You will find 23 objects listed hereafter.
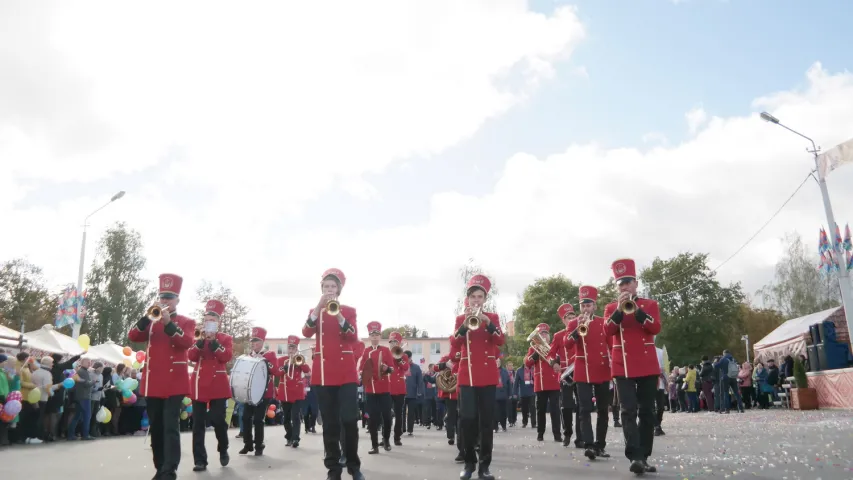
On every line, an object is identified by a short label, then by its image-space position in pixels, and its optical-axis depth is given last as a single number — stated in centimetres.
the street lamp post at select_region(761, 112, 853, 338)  2370
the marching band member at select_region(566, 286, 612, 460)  1038
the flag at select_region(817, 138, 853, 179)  2502
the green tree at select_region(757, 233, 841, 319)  6362
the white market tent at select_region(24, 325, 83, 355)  2245
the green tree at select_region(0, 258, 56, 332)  5169
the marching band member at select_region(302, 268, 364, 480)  830
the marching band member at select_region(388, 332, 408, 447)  1433
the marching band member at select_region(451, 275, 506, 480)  859
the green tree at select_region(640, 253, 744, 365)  6650
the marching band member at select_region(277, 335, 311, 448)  1541
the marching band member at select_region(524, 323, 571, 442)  1372
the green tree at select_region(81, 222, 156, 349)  5547
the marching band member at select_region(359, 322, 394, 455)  1290
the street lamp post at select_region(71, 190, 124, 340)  2942
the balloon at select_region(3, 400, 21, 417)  1573
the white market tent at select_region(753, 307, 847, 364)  3191
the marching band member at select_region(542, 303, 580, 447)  1223
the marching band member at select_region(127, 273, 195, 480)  811
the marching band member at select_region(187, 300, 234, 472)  1066
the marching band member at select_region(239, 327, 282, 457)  1277
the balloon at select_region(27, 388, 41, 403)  1680
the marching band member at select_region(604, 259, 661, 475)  836
